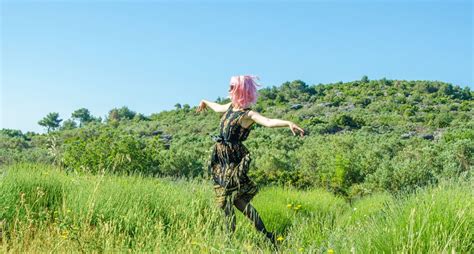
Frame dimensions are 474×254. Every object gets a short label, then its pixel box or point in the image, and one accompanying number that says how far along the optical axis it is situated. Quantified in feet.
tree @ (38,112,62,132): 201.79
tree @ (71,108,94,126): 212.23
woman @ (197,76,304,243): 17.31
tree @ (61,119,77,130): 193.98
